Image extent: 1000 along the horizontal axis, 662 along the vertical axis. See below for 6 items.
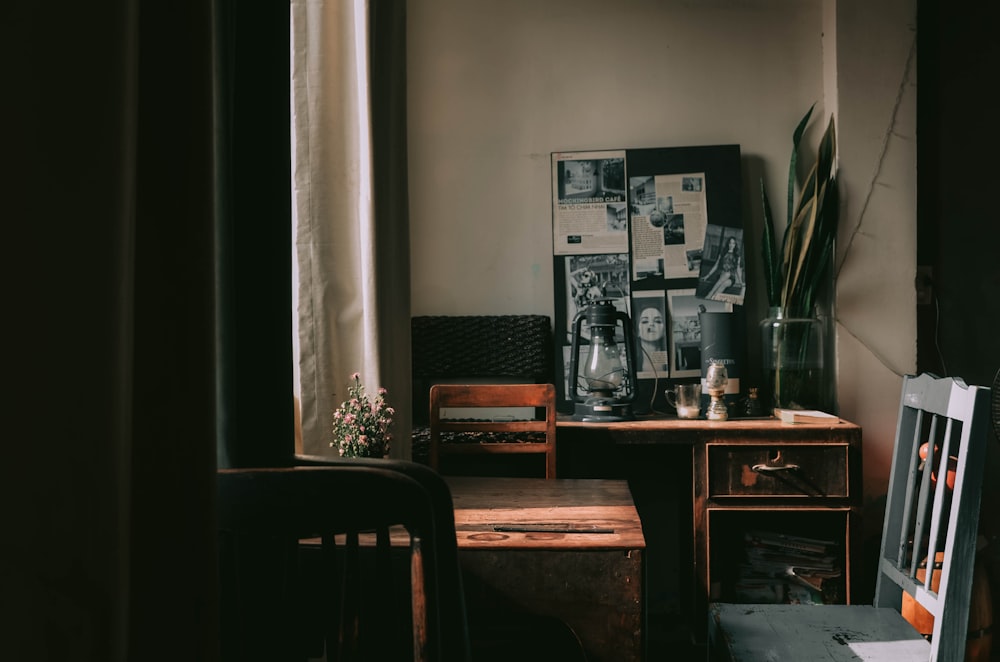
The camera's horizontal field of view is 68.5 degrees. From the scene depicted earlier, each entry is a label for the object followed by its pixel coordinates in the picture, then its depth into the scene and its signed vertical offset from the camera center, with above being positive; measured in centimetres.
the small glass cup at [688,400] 257 -29
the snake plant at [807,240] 262 +28
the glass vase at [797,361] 260 -16
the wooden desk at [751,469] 230 -48
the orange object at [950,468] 209 -45
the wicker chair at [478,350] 283 -12
